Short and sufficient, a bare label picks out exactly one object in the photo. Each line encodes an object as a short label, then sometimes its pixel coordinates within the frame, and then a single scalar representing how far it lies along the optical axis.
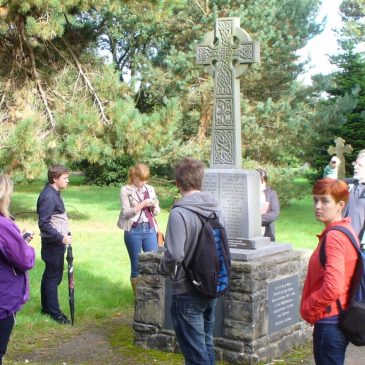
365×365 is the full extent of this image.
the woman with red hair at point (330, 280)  3.19
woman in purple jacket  3.90
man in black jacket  6.36
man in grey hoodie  3.84
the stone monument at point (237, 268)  5.25
